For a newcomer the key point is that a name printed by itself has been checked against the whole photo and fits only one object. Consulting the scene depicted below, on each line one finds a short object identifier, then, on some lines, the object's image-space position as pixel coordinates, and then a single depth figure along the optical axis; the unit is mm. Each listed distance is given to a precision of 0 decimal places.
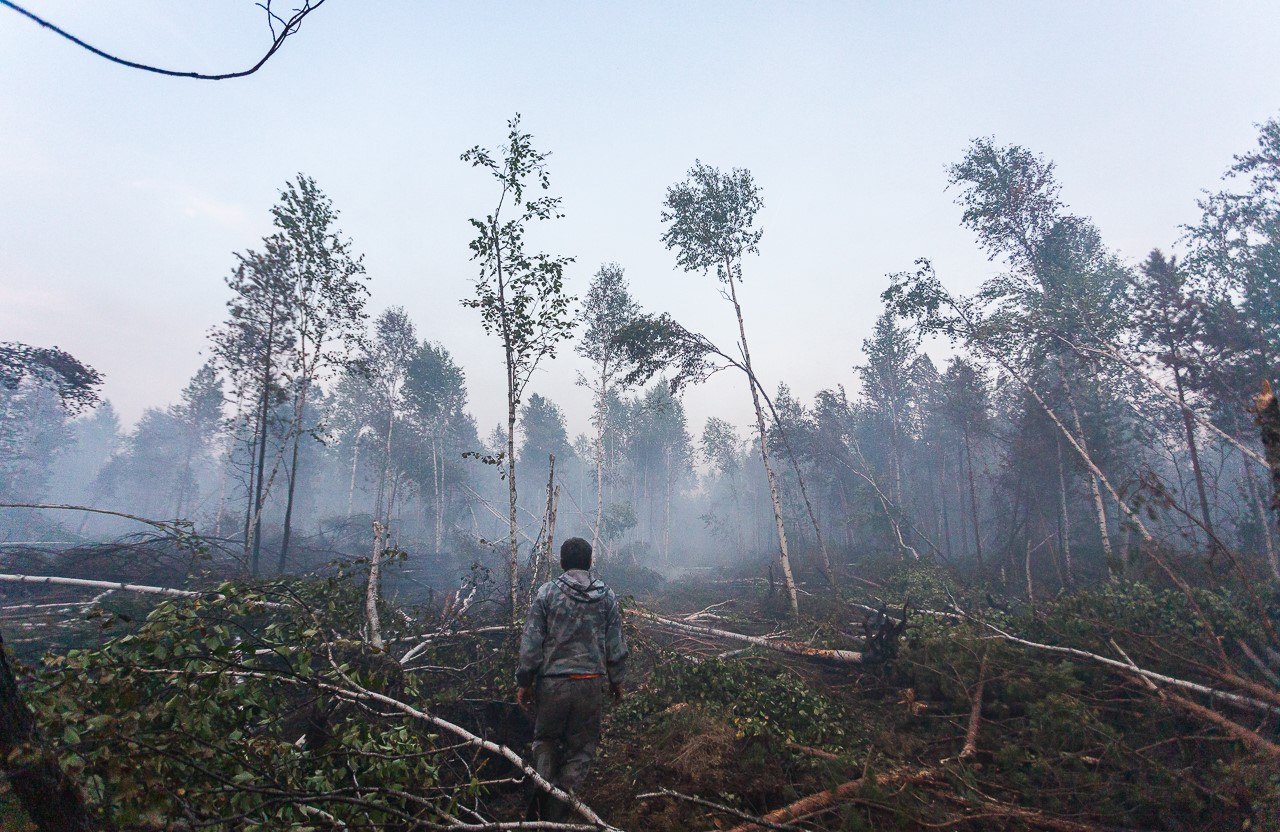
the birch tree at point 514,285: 10625
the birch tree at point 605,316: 24000
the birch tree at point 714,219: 16516
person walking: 4219
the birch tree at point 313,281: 15078
